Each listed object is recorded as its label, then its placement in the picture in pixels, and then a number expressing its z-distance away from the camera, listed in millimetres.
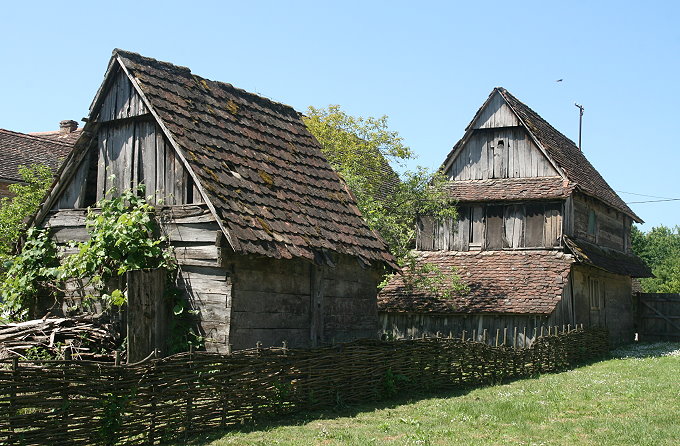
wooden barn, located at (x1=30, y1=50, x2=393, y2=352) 13867
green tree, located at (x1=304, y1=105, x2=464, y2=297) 25844
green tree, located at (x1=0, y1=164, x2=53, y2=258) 24398
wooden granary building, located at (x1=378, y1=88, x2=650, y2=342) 26766
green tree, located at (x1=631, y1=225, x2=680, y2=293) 56344
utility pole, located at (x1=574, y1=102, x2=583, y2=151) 52469
